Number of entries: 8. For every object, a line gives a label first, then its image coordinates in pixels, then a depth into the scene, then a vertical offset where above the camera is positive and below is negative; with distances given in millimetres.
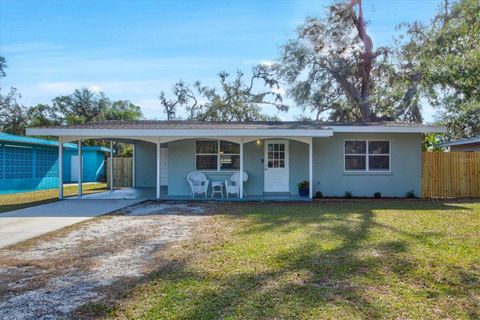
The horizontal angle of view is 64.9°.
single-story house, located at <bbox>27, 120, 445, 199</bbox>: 13898 +186
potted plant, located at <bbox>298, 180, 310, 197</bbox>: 13438 -767
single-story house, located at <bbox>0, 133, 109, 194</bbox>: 16062 +266
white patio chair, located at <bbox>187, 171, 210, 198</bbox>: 13484 -517
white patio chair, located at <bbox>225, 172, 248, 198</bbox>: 13180 -573
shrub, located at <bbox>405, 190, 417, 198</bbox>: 13883 -994
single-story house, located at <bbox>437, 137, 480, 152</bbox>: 17911 +1153
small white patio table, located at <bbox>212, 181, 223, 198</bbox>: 13416 -716
